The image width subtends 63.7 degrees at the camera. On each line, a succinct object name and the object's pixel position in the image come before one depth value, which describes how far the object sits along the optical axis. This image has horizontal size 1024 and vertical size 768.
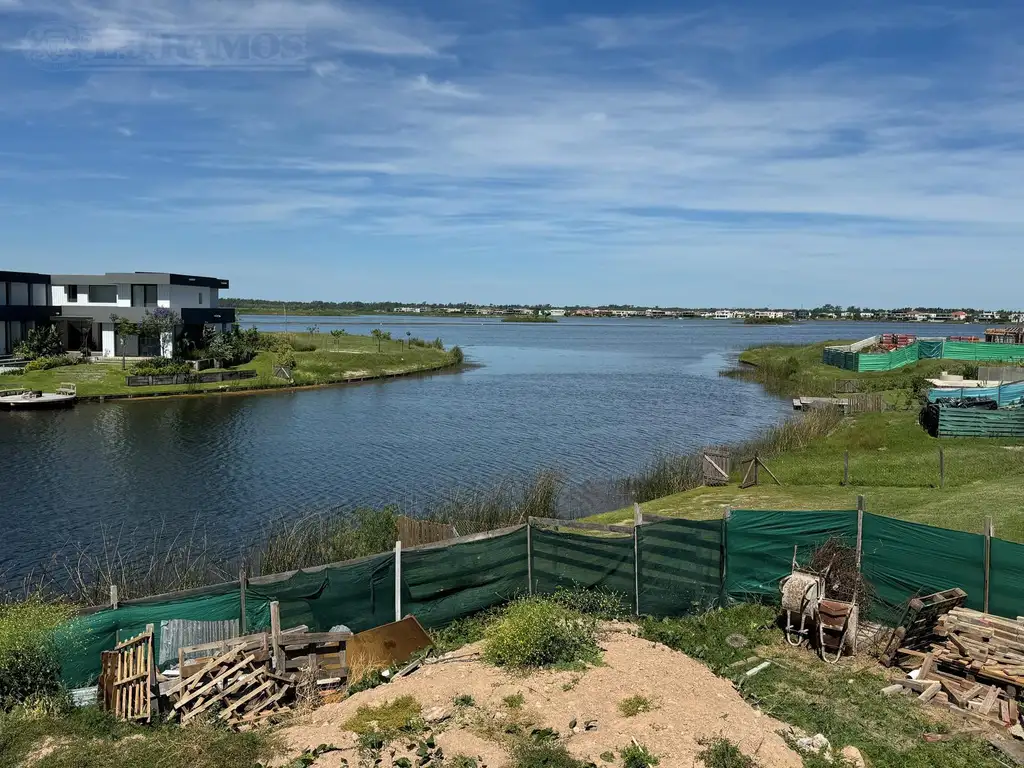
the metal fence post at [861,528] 13.33
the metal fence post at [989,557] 12.25
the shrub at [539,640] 11.48
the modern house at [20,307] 60.81
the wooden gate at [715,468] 27.81
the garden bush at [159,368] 58.22
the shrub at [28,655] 10.71
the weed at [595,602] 13.81
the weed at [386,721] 9.67
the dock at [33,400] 48.88
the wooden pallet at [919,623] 11.87
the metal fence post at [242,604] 12.36
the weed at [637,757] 8.83
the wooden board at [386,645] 12.15
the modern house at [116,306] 64.06
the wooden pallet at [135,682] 10.69
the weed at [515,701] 10.34
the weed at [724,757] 8.72
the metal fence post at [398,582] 13.34
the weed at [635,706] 10.02
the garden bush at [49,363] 57.00
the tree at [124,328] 60.95
